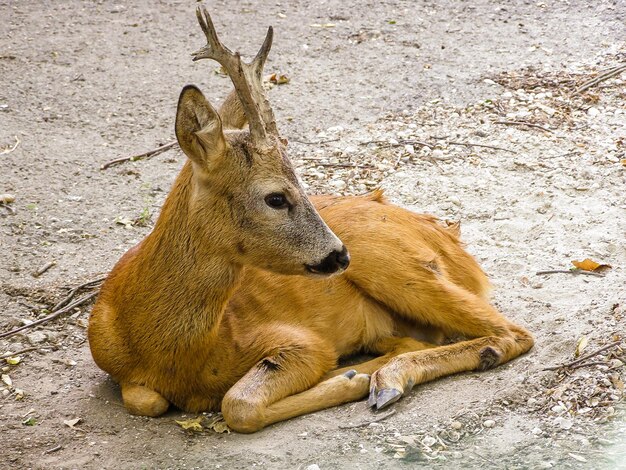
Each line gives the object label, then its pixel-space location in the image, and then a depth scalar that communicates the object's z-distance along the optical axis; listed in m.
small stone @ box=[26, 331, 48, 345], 13.05
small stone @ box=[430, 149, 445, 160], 17.72
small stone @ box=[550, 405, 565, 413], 10.61
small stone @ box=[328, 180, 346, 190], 17.14
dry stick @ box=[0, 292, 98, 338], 13.06
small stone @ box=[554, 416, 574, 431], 10.30
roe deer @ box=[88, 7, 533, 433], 10.75
